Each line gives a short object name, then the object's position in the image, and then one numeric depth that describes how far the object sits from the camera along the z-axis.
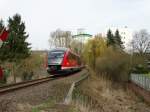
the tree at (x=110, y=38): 91.86
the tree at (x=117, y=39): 96.40
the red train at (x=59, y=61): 32.95
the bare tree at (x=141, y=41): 99.04
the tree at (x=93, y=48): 76.44
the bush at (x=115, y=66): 52.78
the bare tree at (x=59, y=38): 120.41
